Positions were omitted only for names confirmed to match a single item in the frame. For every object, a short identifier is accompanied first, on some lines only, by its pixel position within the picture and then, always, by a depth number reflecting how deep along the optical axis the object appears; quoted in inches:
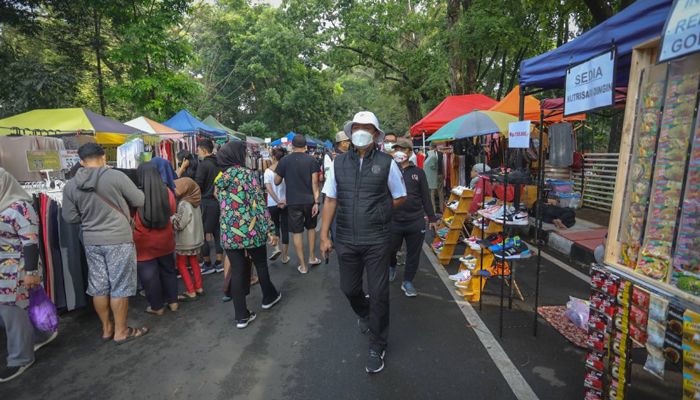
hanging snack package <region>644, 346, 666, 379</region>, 77.6
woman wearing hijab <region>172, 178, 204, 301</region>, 186.1
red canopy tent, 394.6
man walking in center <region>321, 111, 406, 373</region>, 117.7
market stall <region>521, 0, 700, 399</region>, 74.4
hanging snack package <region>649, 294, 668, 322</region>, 76.4
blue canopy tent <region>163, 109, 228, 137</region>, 425.4
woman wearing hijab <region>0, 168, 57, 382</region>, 118.6
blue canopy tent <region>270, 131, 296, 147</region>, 930.6
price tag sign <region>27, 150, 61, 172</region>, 175.8
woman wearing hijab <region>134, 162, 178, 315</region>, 157.9
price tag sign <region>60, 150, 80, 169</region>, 194.0
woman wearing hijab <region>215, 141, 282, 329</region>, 150.3
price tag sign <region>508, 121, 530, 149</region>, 135.3
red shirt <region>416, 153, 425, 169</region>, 419.9
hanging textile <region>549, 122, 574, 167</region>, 223.3
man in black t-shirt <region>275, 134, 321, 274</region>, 212.5
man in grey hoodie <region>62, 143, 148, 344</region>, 134.3
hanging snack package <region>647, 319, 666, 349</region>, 76.9
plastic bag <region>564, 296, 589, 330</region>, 136.9
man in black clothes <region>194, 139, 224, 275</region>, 221.0
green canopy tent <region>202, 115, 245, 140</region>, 562.2
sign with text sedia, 101.7
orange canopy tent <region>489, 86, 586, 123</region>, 320.5
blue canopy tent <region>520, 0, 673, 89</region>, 95.4
